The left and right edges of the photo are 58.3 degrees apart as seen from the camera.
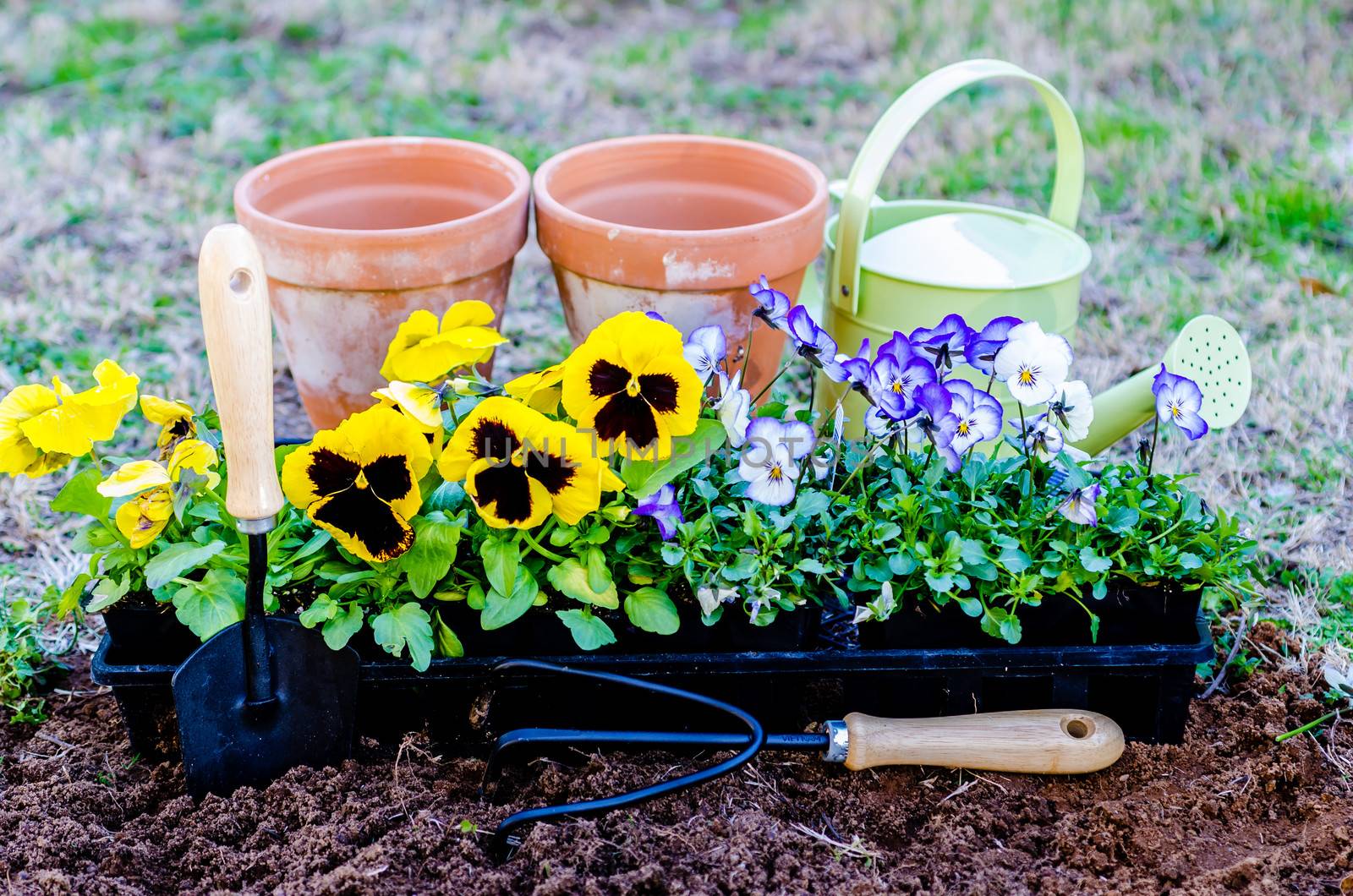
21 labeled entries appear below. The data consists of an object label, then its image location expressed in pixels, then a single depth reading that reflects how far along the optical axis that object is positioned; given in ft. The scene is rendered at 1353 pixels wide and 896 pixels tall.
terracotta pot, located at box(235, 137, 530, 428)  5.41
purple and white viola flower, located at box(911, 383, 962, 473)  4.29
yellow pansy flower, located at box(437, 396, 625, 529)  4.08
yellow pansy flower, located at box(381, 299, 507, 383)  4.73
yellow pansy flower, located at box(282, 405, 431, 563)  4.17
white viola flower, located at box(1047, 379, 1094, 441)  4.42
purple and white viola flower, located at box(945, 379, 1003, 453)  4.34
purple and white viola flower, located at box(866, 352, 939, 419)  4.31
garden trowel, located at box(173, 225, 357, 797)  3.99
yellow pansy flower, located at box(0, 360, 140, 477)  4.26
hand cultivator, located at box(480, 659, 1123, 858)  4.36
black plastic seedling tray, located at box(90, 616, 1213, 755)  4.52
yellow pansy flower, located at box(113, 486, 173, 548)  4.23
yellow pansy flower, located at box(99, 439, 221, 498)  4.14
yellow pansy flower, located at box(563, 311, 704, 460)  4.21
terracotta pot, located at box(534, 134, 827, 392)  5.32
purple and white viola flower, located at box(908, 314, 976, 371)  4.49
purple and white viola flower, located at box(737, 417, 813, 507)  4.21
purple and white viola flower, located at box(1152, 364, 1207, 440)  4.49
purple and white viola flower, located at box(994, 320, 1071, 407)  4.39
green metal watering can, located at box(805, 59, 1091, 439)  5.42
